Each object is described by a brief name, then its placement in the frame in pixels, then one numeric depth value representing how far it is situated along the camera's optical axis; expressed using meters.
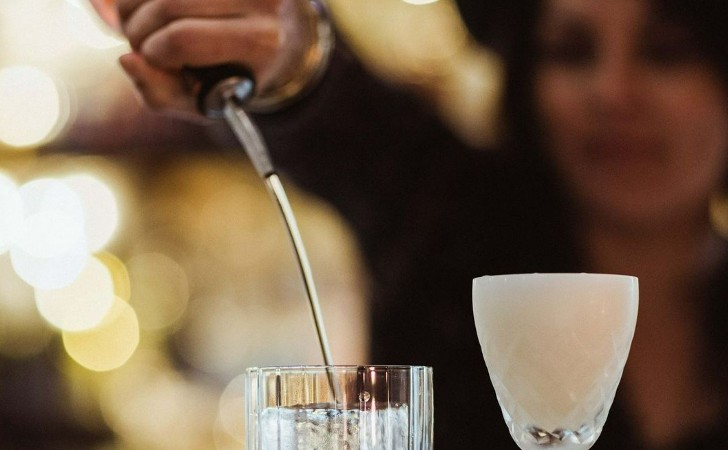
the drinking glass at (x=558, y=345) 0.76
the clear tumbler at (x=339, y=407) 0.74
